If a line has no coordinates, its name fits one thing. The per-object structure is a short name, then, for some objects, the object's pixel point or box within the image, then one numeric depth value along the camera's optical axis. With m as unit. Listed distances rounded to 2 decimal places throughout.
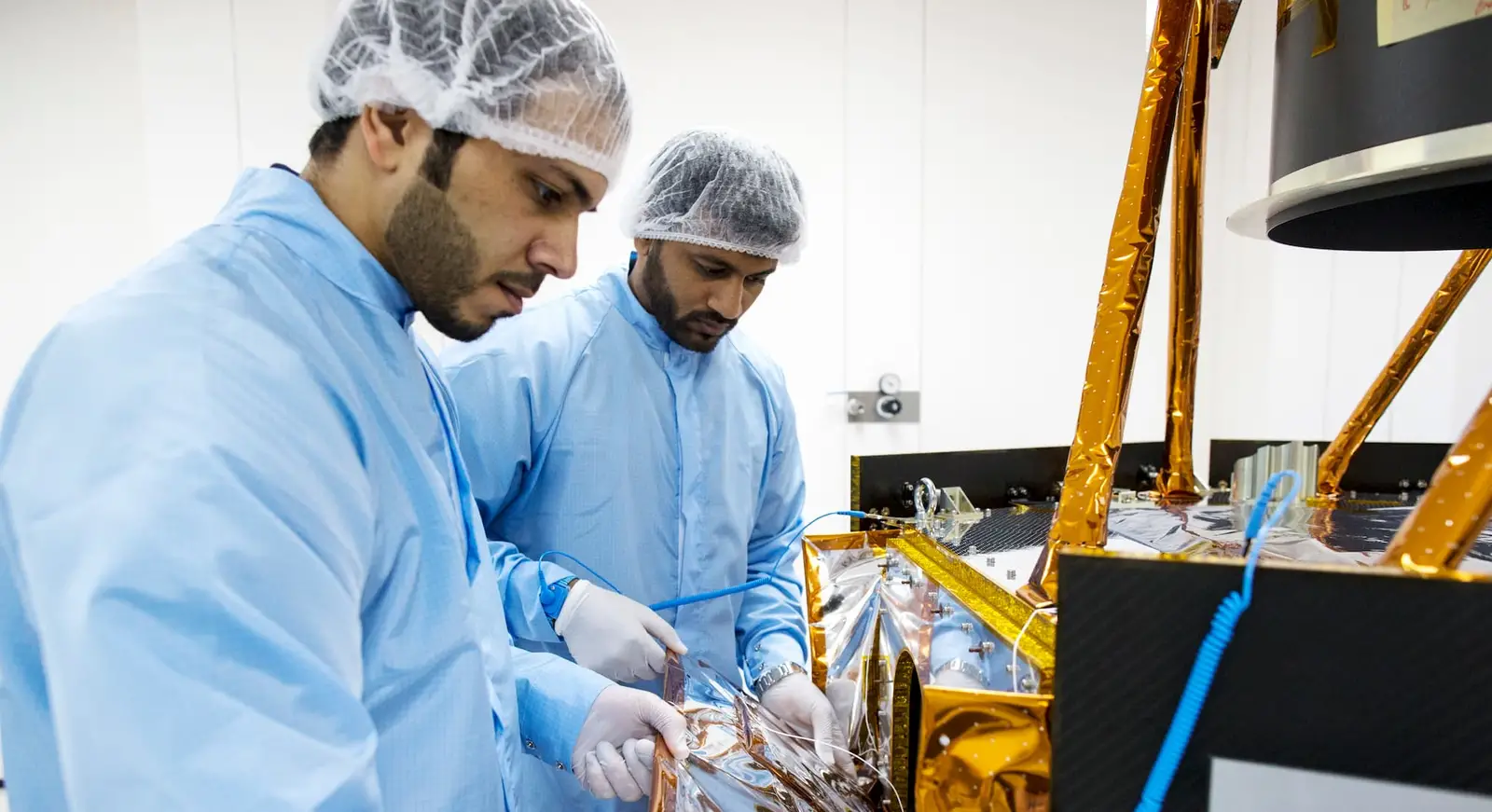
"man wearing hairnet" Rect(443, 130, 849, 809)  1.13
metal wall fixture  2.41
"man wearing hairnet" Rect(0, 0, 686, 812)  0.42
